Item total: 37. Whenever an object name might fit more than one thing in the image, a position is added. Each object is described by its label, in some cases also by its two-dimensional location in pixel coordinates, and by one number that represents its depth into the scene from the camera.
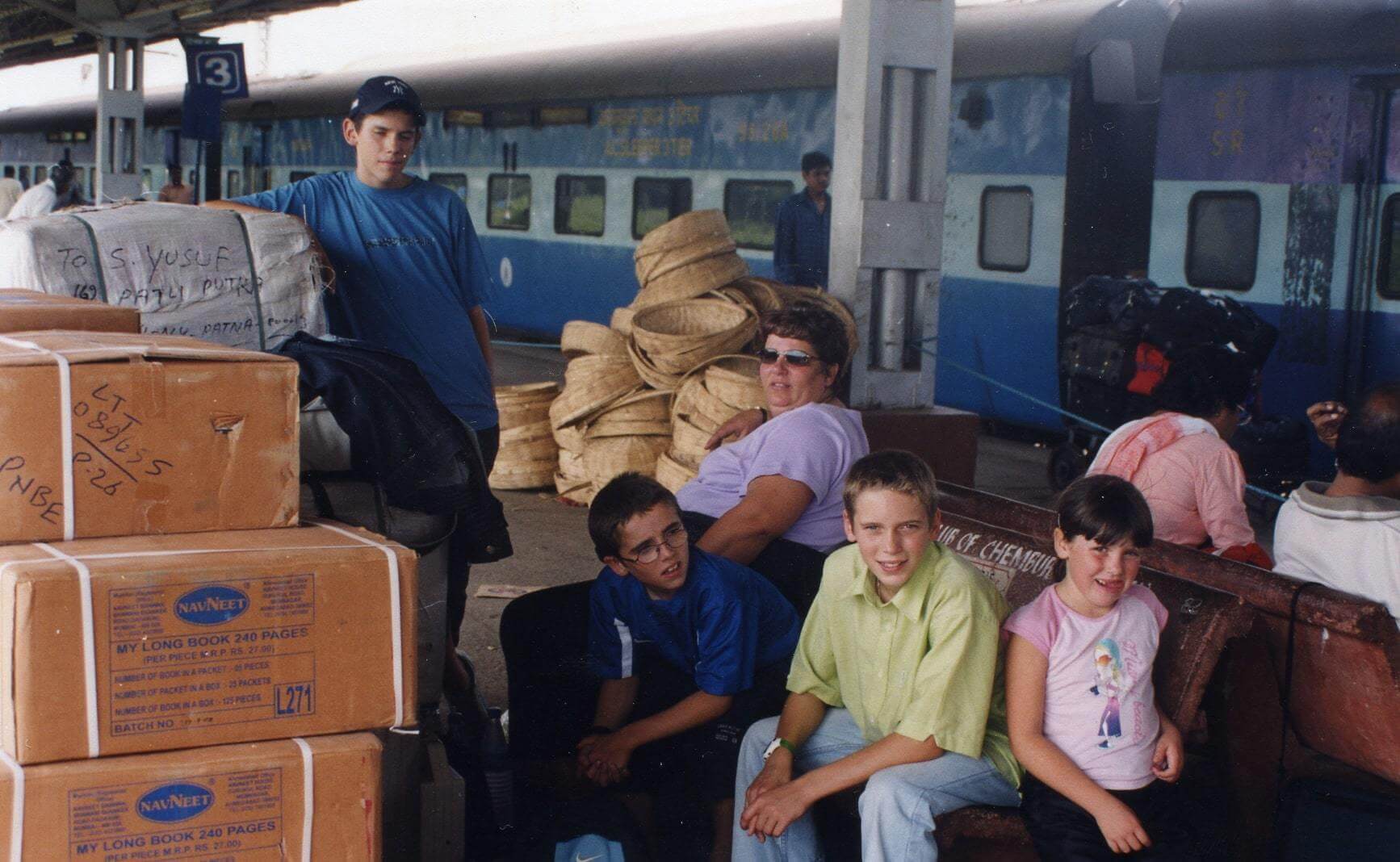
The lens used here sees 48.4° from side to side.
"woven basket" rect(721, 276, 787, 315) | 7.70
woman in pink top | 4.02
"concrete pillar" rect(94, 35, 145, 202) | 18.61
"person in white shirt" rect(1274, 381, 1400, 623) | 3.38
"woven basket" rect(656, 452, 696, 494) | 7.39
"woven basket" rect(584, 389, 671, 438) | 7.84
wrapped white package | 3.33
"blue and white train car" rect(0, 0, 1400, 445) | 8.12
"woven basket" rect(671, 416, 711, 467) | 7.33
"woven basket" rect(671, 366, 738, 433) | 7.21
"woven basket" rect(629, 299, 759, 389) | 7.47
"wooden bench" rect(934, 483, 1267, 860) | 2.98
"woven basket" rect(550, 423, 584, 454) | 8.09
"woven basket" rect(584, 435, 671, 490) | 7.81
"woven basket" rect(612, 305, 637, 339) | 8.09
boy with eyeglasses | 3.46
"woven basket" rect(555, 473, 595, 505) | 8.07
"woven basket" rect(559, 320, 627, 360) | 8.17
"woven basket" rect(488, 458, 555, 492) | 8.49
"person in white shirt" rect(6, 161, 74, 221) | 13.12
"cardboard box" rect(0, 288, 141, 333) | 2.87
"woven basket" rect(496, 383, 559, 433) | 8.38
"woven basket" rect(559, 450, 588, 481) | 8.09
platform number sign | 14.77
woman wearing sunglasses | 3.91
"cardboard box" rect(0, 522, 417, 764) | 2.28
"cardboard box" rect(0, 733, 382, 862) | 2.27
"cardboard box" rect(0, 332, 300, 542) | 2.43
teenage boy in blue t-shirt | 3.99
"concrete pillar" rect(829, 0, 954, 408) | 6.28
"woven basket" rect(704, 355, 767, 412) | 7.08
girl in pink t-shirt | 2.97
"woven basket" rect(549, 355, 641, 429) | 7.98
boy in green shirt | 2.99
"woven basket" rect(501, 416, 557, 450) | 8.44
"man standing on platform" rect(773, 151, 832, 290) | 10.00
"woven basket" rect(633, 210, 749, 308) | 7.72
